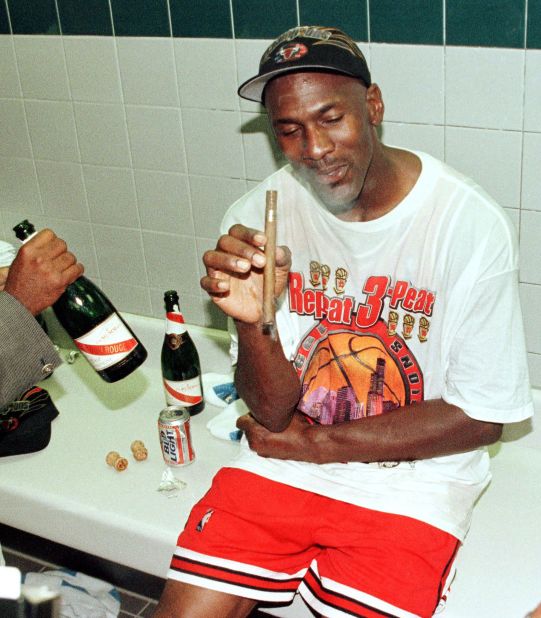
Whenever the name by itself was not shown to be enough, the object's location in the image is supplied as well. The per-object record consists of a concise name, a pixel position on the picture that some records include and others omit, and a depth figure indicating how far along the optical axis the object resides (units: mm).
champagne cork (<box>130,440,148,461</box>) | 2090
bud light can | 1989
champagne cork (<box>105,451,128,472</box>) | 2055
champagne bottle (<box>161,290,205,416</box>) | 2248
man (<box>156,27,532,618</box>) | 1514
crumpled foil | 1956
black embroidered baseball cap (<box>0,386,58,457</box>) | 2129
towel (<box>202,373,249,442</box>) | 2166
